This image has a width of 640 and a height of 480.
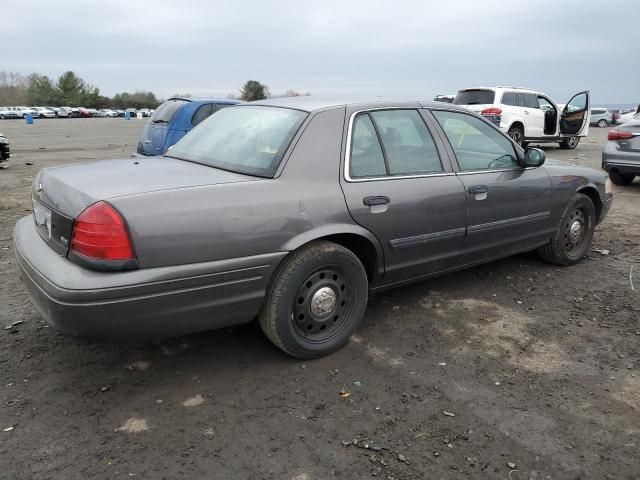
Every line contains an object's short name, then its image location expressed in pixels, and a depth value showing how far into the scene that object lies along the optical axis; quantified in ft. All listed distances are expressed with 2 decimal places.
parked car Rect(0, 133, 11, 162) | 38.78
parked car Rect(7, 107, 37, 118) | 202.59
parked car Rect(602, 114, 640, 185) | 27.91
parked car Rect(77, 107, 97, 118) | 234.99
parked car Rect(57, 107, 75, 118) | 226.58
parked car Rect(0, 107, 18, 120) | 196.80
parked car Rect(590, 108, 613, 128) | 125.39
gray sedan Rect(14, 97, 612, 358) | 8.36
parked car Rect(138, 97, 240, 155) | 30.17
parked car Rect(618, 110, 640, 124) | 125.10
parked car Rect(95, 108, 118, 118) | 245.24
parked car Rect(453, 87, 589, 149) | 47.01
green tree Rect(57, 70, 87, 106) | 289.94
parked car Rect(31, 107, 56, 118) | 209.22
